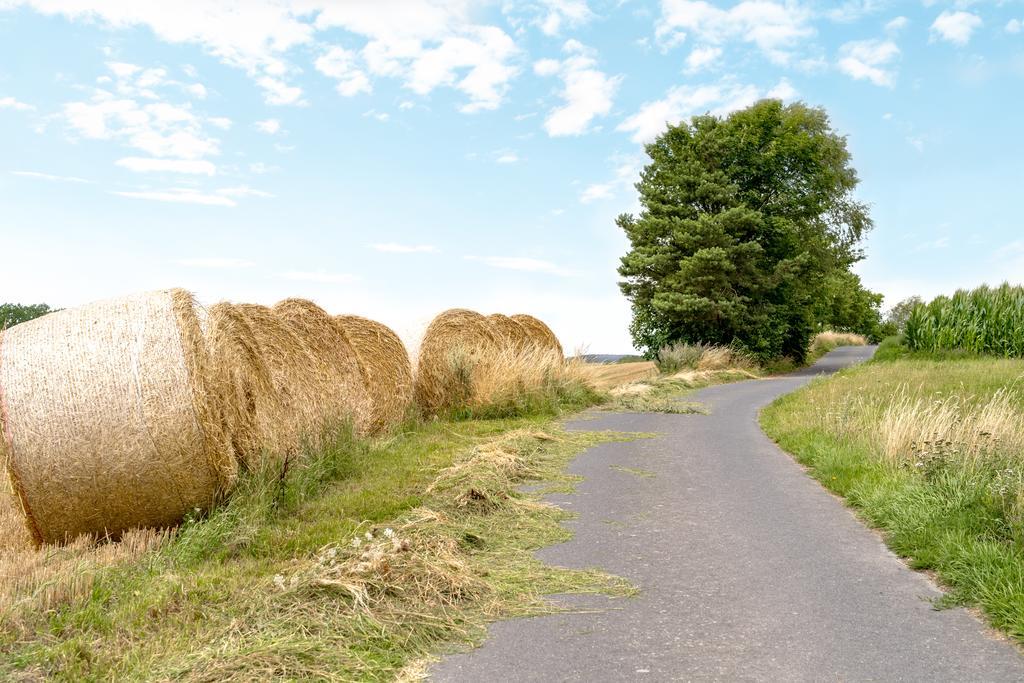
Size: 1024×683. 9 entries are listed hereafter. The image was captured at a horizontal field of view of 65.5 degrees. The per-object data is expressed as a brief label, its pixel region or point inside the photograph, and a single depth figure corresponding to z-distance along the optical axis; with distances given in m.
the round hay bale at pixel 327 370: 11.66
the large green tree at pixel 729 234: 34.28
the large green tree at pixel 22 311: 20.58
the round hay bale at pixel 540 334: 21.33
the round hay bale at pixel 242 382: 8.26
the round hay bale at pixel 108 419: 7.66
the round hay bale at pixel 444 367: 15.79
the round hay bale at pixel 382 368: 13.82
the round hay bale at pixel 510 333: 19.14
